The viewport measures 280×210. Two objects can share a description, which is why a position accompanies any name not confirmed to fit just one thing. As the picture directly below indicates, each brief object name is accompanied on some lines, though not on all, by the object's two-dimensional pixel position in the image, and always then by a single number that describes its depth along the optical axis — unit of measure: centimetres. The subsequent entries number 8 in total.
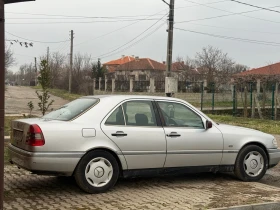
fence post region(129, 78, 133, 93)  3719
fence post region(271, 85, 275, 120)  2055
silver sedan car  533
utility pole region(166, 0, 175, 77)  2083
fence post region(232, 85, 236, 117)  2338
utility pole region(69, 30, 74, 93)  4843
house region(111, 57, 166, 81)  7919
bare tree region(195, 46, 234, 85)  4922
